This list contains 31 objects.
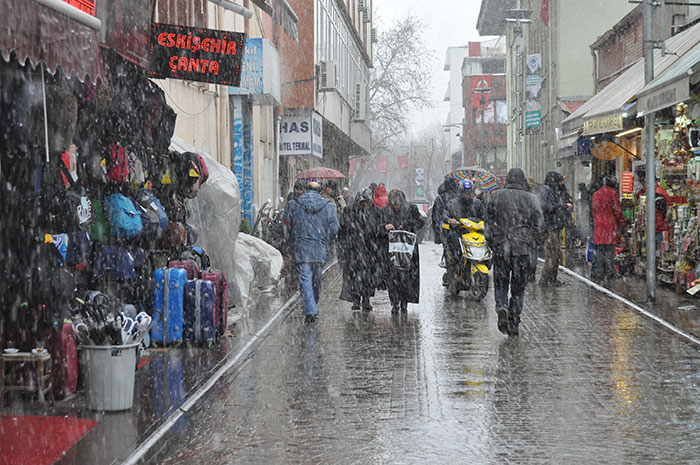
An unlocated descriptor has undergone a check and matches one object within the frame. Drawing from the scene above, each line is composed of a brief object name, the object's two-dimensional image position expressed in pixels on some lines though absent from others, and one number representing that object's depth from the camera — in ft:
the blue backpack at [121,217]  30.55
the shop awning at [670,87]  42.37
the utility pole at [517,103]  127.41
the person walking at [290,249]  43.42
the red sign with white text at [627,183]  67.36
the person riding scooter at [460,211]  50.96
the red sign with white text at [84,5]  24.14
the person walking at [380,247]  46.11
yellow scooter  48.96
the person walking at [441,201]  54.39
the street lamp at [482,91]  193.39
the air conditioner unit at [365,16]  165.09
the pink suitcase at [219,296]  36.01
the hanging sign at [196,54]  37.65
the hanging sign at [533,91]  129.08
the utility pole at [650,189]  47.11
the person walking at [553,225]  58.39
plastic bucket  24.06
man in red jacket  57.98
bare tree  201.32
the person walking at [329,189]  54.65
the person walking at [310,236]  42.37
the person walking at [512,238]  37.17
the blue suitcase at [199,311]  34.42
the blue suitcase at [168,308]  33.96
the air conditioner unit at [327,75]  103.24
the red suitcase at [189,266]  35.55
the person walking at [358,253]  45.96
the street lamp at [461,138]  308.81
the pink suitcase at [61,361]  25.70
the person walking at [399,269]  45.19
